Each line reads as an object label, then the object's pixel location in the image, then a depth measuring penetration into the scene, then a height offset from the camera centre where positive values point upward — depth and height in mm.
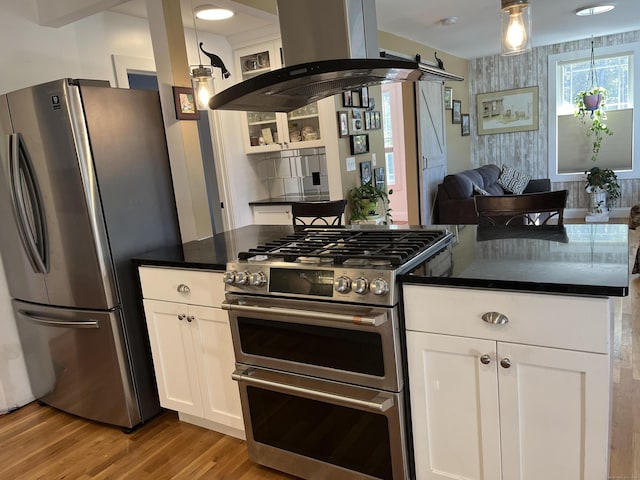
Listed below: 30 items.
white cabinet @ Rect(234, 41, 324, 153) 4359 +361
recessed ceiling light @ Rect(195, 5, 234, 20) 3429 +1138
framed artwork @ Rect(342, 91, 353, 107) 4367 +498
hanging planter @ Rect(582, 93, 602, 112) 6516 +376
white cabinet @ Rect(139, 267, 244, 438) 2150 -825
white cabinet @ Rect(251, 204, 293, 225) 4594 -516
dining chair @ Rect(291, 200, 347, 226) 3105 -342
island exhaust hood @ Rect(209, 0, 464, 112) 1766 +390
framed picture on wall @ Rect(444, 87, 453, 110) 6595 +627
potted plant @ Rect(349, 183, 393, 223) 4488 -461
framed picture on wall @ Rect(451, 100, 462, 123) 6862 +454
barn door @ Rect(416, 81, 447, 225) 5723 +29
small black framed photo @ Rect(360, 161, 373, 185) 4691 -203
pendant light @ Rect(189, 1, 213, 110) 2761 +487
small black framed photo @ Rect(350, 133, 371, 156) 4523 +85
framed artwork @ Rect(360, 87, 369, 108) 4628 +524
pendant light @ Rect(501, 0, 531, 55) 2428 +536
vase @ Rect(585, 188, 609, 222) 6750 -1127
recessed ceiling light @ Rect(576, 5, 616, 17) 4824 +1205
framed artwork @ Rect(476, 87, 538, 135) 7215 +406
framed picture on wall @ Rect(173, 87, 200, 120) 2519 +355
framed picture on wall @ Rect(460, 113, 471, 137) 7309 +253
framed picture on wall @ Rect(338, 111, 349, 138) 4315 +271
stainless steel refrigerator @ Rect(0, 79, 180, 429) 2273 -225
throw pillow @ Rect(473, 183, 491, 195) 5655 -601
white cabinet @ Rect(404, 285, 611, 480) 1370 -766
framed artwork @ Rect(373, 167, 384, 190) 4949 -274
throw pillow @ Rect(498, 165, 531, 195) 6773 -625
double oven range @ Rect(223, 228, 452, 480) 1630 -717
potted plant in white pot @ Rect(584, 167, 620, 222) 6625 -865
